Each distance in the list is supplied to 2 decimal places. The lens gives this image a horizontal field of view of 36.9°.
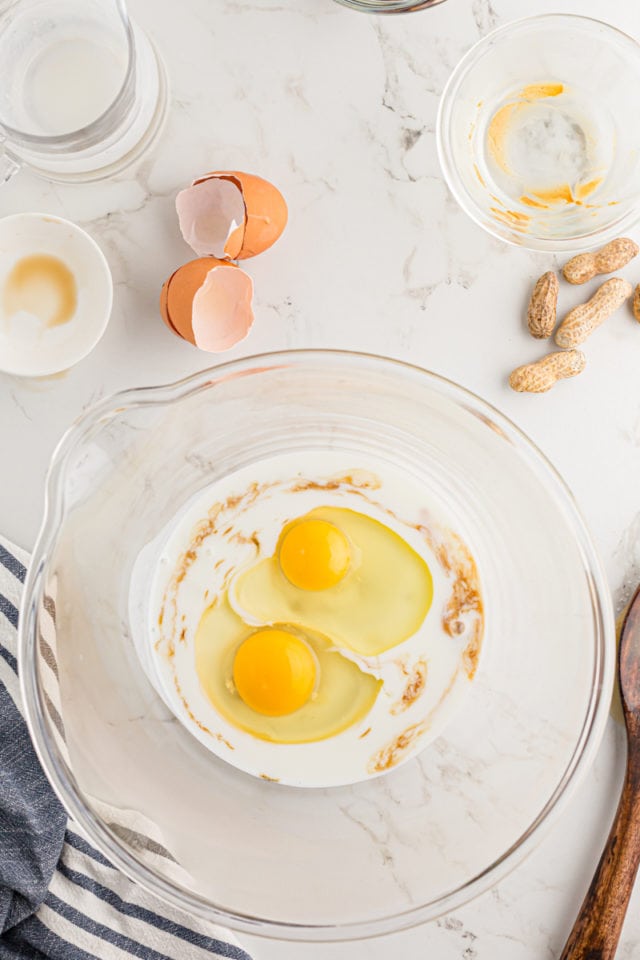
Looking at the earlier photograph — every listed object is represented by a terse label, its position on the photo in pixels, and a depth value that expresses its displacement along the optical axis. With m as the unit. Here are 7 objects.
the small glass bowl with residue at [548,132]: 1.14
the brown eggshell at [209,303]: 1.08
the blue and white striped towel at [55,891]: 1.11
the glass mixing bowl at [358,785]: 1.07
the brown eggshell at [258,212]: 1.09
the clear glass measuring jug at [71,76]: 1.13
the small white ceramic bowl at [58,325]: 1.14
